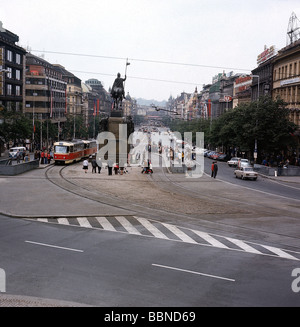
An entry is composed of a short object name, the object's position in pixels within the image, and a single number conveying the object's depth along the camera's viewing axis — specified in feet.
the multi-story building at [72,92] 506.48
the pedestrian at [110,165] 138.78
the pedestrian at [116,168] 142.72
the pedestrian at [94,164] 145.18
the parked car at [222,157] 247.91
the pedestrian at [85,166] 143.08
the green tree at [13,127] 201.05
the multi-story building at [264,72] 274.36
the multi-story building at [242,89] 363.00
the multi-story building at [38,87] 344.69
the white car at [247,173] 150.71
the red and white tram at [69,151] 173.06
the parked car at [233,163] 209.77
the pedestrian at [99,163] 145.16
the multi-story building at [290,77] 218.79
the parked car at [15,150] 184.59
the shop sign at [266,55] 288.08
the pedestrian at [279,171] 167.63
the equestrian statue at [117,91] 173.47
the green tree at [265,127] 193.47
